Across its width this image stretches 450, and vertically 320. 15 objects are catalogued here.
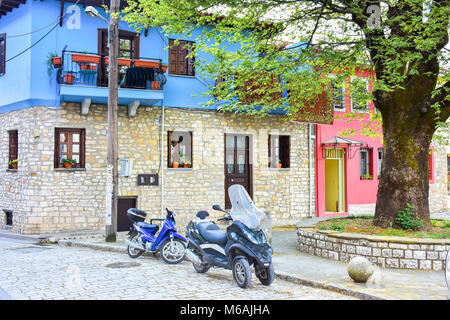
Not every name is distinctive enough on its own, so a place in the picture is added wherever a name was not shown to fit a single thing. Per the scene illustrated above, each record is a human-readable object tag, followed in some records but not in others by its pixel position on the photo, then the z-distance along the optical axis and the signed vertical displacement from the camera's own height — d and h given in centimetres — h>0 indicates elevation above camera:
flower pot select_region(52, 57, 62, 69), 1241 +320
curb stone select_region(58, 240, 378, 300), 606 -173
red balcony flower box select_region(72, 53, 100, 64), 1245 +332
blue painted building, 1282 +139
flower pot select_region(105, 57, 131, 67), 1303 +336
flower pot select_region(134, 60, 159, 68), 1327 +337
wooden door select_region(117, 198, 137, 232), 1381 -134
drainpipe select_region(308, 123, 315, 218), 1696 +43
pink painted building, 1723 +24
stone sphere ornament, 666 -149
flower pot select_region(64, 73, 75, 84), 1236 +270
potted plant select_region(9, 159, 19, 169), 1366 +32
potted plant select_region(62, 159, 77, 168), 1302 +32
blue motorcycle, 873 -138
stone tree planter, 789 -145
